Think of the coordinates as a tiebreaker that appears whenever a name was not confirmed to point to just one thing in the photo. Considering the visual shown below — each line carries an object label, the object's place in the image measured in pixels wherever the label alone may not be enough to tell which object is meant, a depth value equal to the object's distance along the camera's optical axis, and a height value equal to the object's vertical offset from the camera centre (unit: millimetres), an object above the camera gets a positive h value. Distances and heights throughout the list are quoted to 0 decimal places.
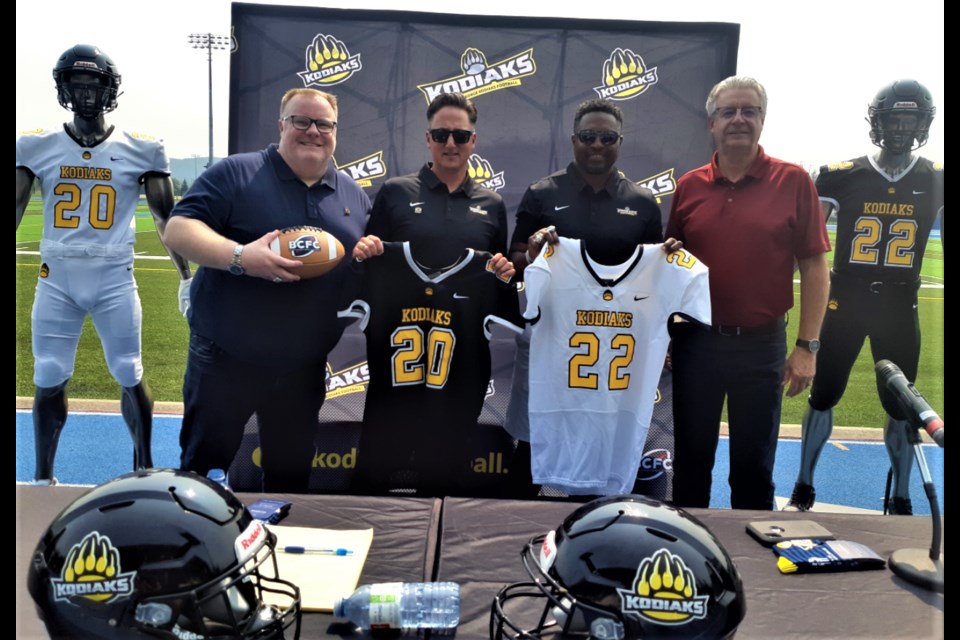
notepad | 1399 -578
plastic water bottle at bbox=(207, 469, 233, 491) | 2594 -634
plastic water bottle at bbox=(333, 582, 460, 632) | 1287 -584
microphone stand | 1494 -582
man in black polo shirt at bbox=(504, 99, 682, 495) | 2809 +508
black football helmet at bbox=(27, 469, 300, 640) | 1114 -435
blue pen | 1575 -567
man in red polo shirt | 2725 +137
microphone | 1592 -214
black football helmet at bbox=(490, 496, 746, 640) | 1138 -468
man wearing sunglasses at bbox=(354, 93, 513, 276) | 2756 +482
